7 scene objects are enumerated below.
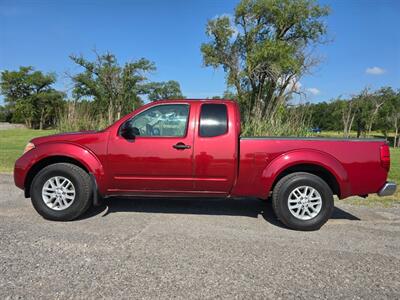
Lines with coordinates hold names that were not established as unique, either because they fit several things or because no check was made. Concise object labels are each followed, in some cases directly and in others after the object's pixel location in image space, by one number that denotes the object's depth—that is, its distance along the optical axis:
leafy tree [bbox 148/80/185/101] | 57.84
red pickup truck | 4.51
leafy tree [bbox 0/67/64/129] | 58.44
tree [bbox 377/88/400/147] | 45.93
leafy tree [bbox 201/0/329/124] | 28.03
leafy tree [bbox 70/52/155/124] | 37.81
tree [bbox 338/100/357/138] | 46.58
